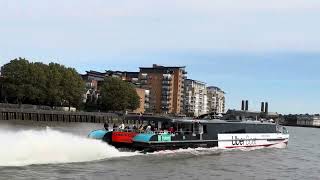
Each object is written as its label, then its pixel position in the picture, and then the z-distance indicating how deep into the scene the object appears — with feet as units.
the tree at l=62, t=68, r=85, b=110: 459.73
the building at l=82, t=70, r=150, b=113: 612.61
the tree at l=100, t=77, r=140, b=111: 566.77
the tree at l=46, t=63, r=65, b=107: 440.37
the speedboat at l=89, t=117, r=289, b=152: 134.62
